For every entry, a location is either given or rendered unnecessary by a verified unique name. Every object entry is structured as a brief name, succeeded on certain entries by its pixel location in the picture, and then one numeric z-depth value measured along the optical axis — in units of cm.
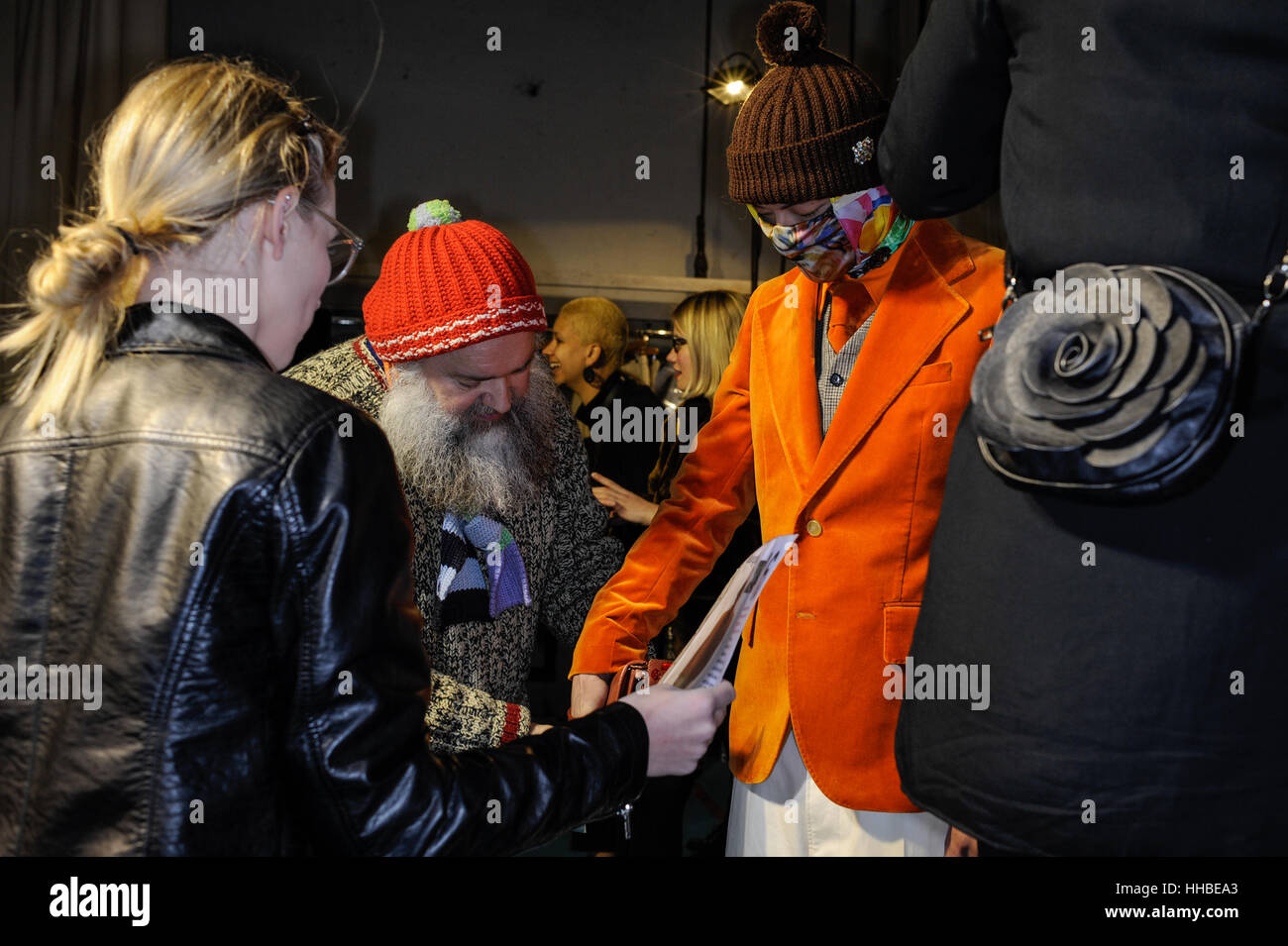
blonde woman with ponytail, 101
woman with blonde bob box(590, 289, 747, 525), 421
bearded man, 201
